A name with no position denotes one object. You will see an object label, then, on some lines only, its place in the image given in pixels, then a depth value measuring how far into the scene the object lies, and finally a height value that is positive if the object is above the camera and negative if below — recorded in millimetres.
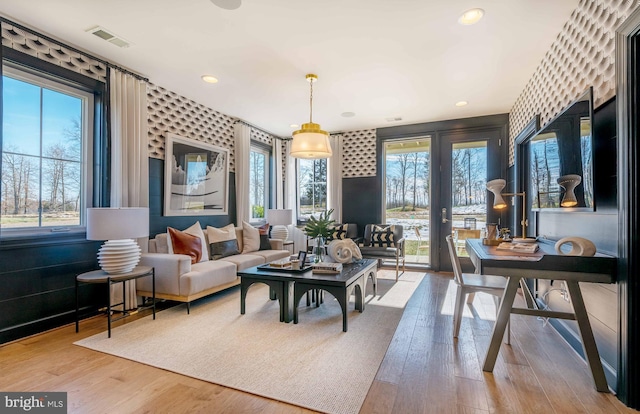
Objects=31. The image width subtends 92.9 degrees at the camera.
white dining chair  2500 -662
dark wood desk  1835 -428
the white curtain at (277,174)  6328 +700
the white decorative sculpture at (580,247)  1857 -250
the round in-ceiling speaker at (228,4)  2297 +1566
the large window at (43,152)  2676 +547
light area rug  1900 -1116
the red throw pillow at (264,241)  4934 -541
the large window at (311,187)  6555 +448
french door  5180 +407
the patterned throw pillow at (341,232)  5582 -457
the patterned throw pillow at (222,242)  4164 -485
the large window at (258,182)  5879 +521
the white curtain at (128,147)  3303 +696
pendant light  3534 +783
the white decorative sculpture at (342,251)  3566 -512
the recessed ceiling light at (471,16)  2422 +1556
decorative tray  3195 -657
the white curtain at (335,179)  6129 +575
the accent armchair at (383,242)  4836 -607
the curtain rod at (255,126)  5417 +1555
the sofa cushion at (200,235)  3916 -357
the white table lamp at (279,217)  5469 -180
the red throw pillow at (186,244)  3641 -439
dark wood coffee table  2822 -750
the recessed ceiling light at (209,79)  3652 +1581
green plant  3480 -236
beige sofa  3207 -745
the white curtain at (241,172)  5230 +616
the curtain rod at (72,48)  2608 +1583
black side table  2676 -629
